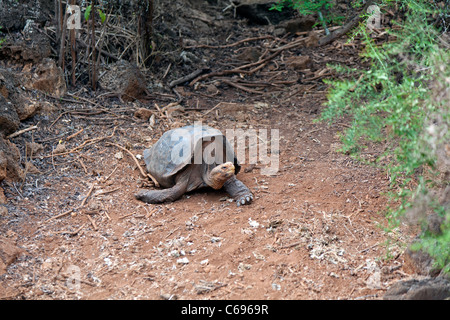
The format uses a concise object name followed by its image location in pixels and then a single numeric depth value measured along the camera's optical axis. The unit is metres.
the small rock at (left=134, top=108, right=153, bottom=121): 6.00
